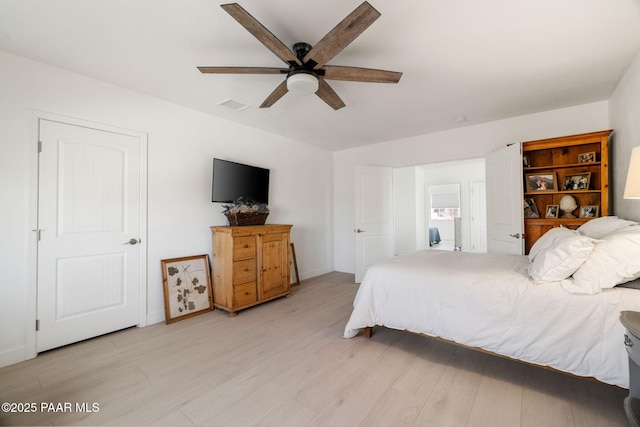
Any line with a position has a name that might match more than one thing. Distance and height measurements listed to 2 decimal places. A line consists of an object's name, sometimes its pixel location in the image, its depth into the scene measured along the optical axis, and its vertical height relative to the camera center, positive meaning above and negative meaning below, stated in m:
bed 1.55 -0.60
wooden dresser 3.14 -0.63
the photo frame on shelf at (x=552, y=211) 3.33 +0.06
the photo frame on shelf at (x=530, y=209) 3.39 +0.08
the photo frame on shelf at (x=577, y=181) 3.12 +0.41
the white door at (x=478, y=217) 6.99 -0.04
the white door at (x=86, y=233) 2.34 -0.15
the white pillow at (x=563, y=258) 1.67 -0.28
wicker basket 3.40 -0.02
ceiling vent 3.07 +1.35
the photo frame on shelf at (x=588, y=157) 3.11 +0.69
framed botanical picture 2.99 -0.83
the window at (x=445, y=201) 7.54 +0.43
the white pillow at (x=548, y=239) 2.07 -0.19
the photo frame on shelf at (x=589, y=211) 3.06 +0.05
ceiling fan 1.43 +1.08
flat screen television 3.38 +0.48
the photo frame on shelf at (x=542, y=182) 3.33 +0.43
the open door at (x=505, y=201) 3.25 +0.19
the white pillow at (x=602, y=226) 2.06 -0.09
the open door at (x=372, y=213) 4.65 +0.06
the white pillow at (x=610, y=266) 1.55 -0.30
